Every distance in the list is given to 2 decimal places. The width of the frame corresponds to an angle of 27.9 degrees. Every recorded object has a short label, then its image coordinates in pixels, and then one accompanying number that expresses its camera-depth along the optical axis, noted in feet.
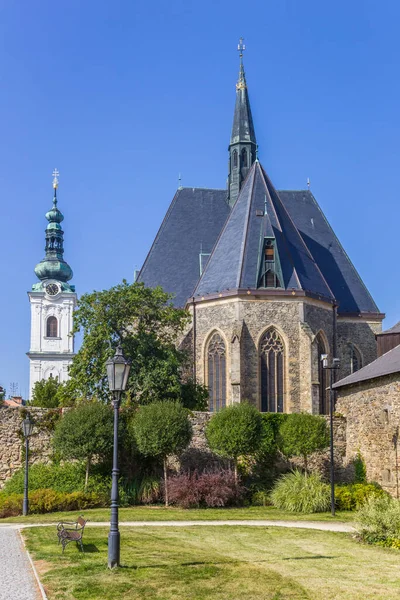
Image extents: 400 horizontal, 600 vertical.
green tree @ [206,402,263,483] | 96.63
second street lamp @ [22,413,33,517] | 82.12
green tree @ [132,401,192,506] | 92.94
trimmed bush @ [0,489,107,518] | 83.92
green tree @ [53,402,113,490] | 93.30
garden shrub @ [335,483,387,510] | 88.20
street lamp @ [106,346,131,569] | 46.73
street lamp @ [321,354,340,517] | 81.98
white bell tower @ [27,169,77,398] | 345.92
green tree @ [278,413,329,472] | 99.66
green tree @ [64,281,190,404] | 111.96
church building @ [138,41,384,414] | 129.39
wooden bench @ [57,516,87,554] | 49.35
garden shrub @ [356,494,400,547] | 57.62
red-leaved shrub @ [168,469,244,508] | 88.99
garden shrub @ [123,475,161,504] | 93.35
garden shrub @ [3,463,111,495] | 94.17
